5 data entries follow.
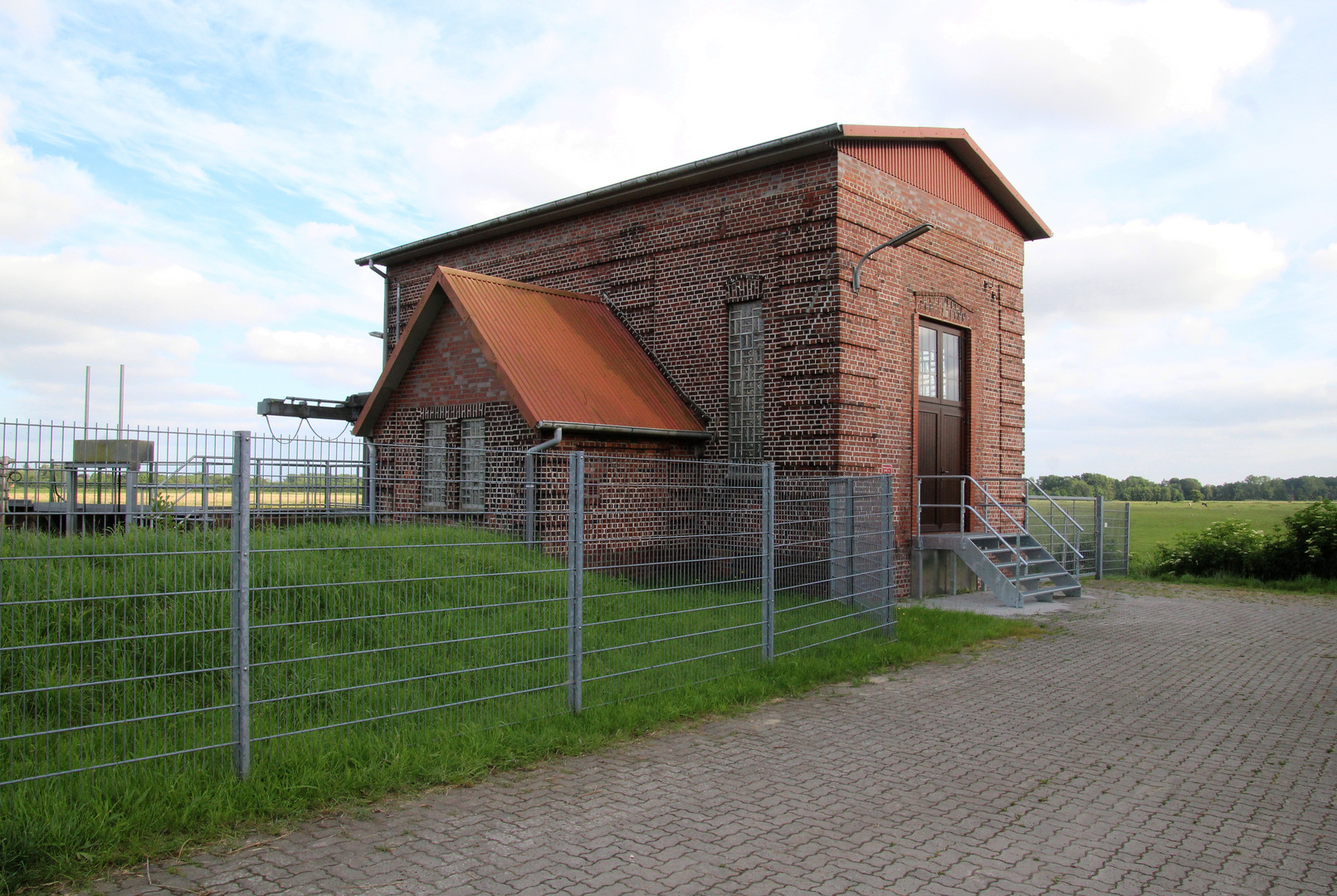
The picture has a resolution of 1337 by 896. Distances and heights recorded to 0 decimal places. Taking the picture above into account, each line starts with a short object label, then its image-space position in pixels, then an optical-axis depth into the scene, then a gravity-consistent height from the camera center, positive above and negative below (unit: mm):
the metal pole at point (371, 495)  5250 -143
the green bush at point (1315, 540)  17062 -1179
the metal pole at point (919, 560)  14414 -1353
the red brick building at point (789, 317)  13094 +2563
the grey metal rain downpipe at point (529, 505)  5848 -211
